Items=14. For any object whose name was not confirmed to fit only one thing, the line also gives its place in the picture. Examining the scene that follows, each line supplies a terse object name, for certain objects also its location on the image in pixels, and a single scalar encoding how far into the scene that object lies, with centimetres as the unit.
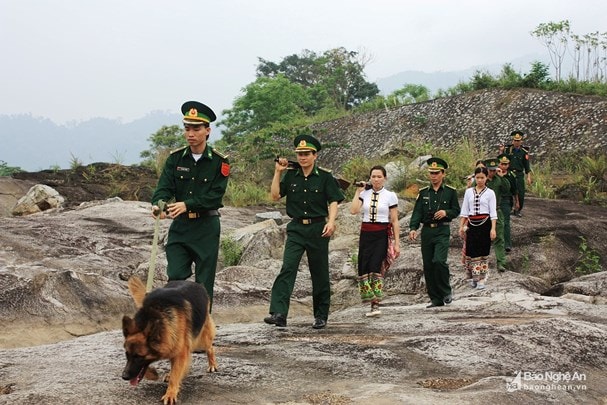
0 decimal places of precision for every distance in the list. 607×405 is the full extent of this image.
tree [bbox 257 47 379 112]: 4331
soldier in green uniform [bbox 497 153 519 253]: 1206
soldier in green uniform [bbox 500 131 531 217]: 1379
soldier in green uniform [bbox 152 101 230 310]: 627
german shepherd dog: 407
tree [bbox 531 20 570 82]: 2777
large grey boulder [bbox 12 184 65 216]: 1836
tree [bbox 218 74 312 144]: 3628
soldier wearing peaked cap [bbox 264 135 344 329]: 757
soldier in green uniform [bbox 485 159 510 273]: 1130
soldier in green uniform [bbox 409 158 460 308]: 917
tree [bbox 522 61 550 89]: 2509
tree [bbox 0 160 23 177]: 2638
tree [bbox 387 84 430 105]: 2969
